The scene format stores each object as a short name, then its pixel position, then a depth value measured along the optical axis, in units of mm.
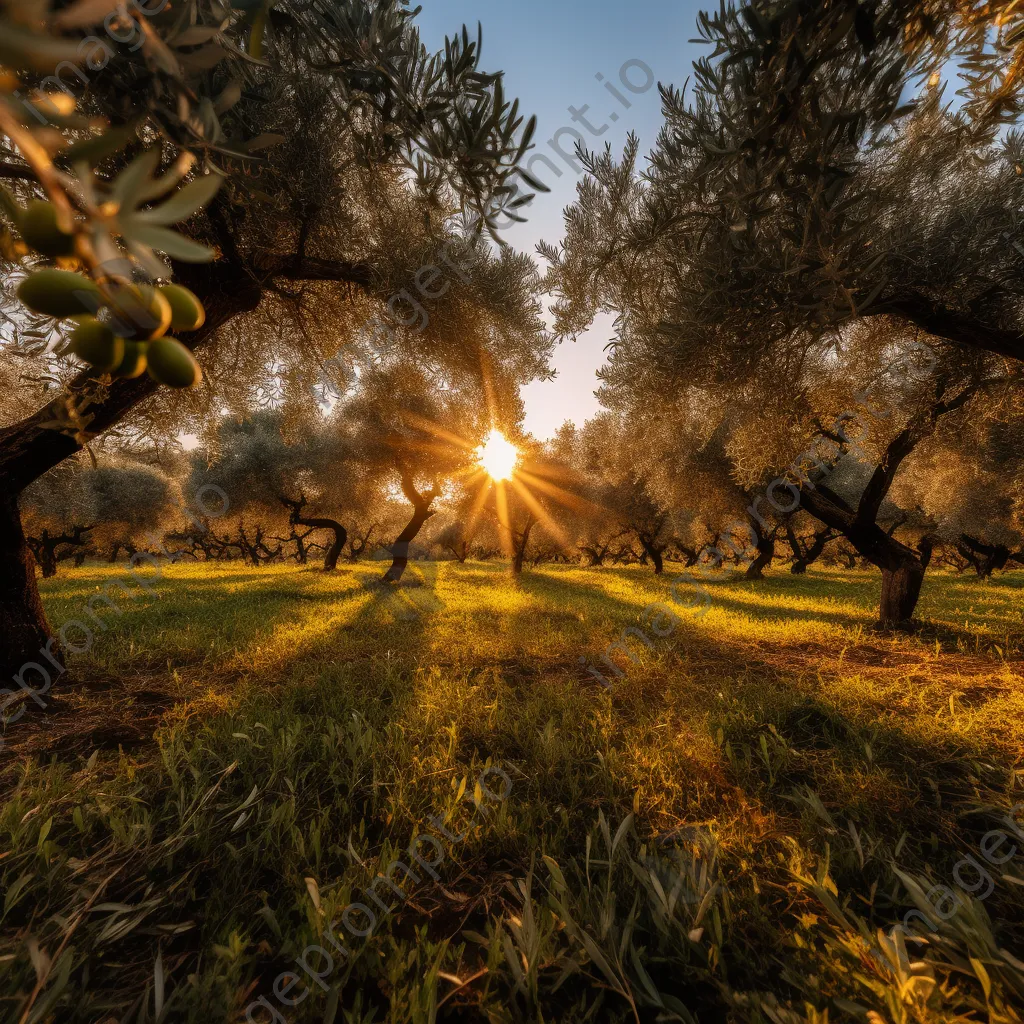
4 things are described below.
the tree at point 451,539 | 49812
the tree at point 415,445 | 13812
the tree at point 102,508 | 20406
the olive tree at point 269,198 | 663
